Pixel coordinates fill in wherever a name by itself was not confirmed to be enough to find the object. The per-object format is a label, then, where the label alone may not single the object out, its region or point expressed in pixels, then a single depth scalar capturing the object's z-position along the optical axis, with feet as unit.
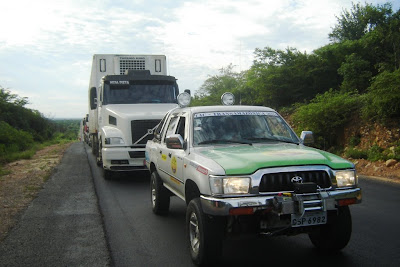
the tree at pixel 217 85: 112.47
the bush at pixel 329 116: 50.57
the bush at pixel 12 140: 74.12
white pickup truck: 14.16
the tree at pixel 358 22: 75.00
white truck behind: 38.29
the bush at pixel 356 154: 44.68
